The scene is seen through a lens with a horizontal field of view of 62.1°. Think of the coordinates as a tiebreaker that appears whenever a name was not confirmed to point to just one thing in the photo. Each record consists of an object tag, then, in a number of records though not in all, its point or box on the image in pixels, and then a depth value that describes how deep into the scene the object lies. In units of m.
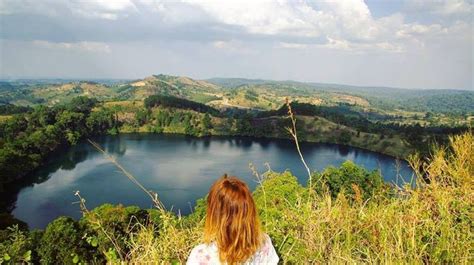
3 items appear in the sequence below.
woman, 2.58
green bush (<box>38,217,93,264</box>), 17.72
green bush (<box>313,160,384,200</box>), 30.02
